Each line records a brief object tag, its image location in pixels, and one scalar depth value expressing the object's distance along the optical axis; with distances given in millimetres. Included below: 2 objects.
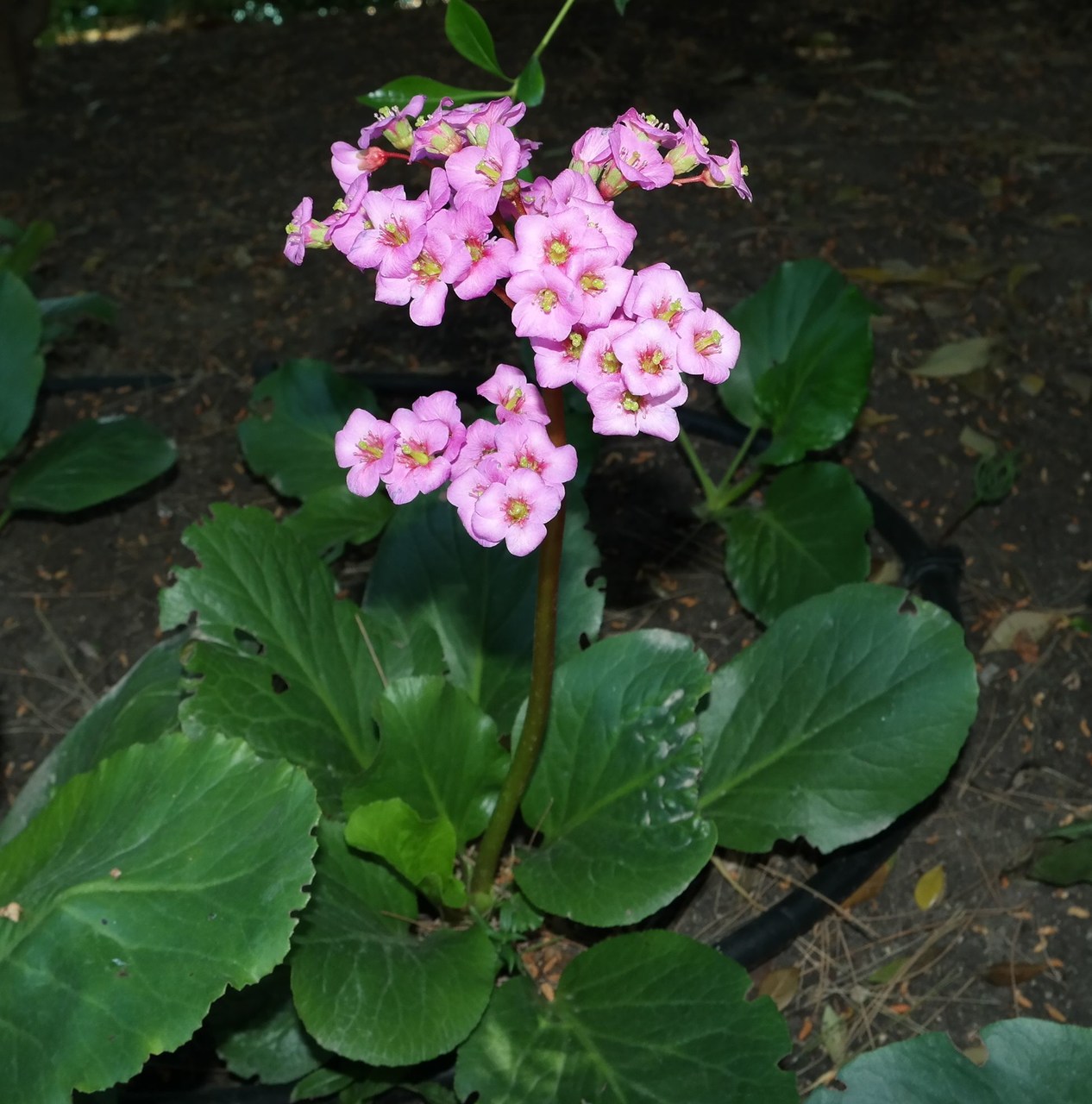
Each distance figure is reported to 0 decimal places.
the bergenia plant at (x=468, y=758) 350
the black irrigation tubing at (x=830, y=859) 486
